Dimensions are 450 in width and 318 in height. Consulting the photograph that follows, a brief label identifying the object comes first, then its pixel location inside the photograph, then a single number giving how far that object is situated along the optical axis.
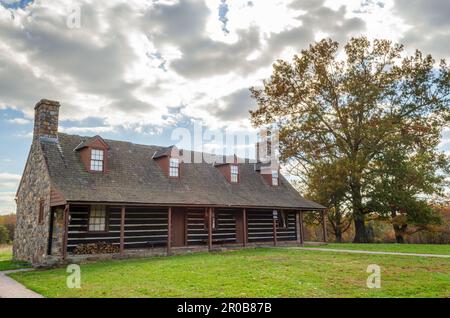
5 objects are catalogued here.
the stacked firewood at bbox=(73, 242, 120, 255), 17.75
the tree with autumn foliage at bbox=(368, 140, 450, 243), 27.91
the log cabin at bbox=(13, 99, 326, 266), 18.06
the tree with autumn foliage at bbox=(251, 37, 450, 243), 28.17
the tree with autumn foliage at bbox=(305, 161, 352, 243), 28.72
